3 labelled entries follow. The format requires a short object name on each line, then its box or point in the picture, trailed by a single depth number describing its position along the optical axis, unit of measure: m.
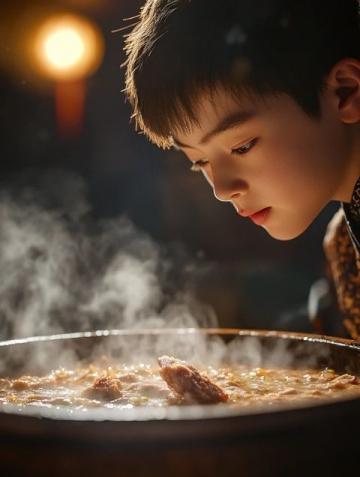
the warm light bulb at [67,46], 2.45
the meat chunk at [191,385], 0.76
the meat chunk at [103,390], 0.79
